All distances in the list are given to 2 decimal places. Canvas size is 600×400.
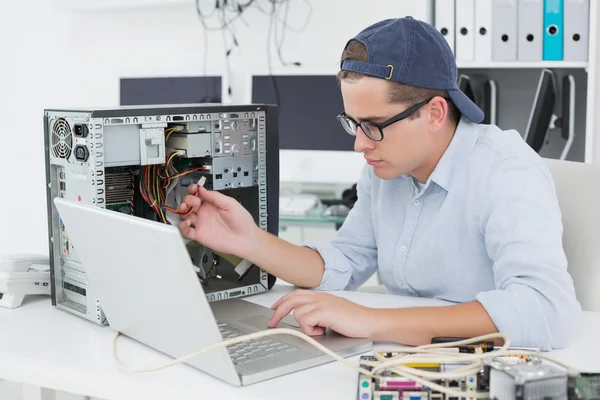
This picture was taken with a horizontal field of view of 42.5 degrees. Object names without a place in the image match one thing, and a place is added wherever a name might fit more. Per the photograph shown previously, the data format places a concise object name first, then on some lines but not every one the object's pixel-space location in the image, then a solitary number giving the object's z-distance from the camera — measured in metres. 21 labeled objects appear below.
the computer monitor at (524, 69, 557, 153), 2.84
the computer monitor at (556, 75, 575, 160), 2.88
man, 1.24
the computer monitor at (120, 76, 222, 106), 3.50
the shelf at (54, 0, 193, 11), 3.48
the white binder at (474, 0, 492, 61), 2.76
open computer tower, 1.34
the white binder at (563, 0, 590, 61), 2.67
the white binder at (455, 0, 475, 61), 2.78
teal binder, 2.70
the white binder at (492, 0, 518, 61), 2.74
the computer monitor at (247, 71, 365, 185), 3.21
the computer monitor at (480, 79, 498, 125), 2.98
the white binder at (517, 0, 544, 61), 2.71
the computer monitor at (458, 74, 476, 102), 2.94
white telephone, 1.47
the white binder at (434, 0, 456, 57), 2.80
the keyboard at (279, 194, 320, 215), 3.04
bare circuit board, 0.89
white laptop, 0.98
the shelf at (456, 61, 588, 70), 2.72
